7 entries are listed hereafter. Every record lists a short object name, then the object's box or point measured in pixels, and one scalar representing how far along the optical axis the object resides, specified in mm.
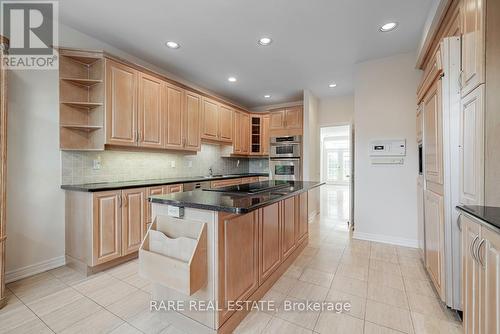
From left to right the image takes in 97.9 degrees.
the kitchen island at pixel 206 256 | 1346
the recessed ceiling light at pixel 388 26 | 2418
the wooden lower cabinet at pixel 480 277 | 890
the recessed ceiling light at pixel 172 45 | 2781
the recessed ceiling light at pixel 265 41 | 2682
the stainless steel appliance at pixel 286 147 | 4605
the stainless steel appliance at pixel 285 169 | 4568
